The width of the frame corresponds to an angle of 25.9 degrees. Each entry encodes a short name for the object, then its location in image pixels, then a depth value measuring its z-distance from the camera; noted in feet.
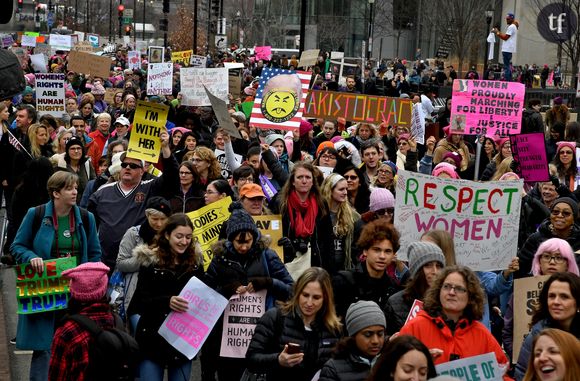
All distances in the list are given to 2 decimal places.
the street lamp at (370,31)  164.74
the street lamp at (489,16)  130.43
